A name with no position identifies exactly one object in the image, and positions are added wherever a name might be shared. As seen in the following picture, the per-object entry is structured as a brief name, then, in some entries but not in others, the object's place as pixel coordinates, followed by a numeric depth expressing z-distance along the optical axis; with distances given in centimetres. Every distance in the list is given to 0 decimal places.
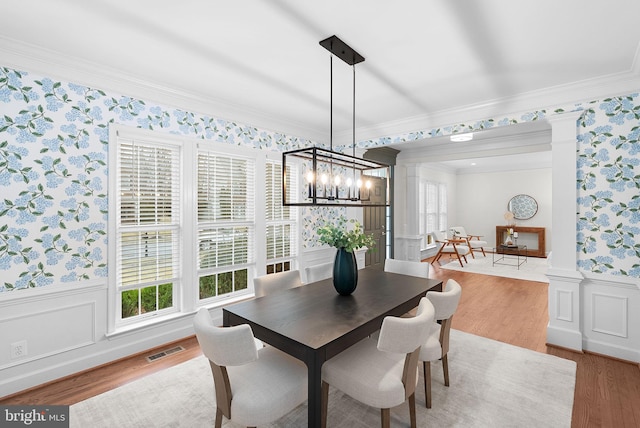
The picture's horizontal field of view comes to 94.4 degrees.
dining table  155
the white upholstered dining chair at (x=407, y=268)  328
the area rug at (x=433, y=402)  201
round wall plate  880
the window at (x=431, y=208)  825
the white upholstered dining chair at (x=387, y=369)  159
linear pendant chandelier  214
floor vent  286
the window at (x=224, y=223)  350
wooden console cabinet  853
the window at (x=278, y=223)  420
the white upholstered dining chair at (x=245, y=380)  146
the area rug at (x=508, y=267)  629
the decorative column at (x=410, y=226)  669
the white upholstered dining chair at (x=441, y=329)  209
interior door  587
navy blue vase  240
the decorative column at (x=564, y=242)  305
